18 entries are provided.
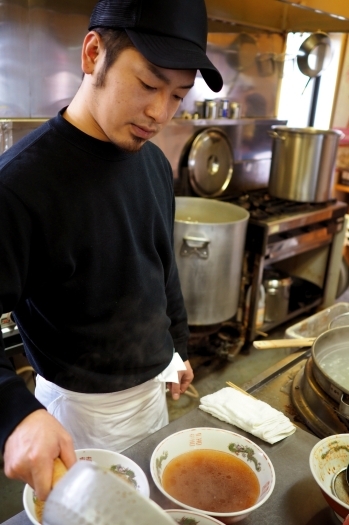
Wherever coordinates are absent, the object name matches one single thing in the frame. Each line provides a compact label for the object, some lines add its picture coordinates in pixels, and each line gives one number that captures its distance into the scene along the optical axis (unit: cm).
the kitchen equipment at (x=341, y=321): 179
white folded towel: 124
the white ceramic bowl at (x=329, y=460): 99
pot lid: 368
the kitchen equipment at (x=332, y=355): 143
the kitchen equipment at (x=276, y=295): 385
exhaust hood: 336
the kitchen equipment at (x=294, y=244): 352
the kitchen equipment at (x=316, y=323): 245
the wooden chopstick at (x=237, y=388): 141
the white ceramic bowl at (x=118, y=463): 100
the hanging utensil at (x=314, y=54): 387
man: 105
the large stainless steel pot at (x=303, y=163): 370
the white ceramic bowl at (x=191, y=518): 90
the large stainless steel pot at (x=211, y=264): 297
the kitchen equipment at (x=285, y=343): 162
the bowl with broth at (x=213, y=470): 100
